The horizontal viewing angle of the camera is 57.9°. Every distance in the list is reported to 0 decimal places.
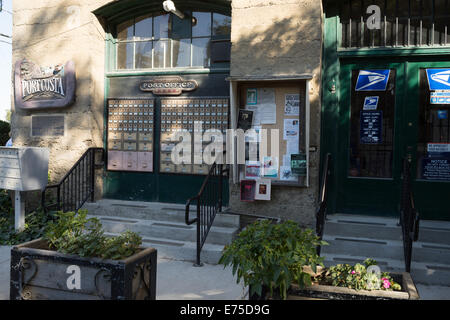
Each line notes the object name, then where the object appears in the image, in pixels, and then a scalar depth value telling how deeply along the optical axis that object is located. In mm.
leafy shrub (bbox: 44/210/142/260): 2986
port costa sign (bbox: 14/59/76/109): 7004
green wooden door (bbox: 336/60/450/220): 5703
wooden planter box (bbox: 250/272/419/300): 2645
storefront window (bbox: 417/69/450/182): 5648
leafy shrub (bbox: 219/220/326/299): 2643
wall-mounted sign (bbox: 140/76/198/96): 6733
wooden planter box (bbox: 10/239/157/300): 2826
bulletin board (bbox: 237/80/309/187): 5768
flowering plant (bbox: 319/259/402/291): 2799
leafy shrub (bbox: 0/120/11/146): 11717
